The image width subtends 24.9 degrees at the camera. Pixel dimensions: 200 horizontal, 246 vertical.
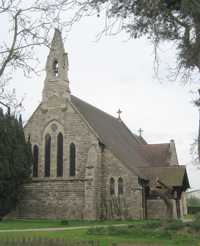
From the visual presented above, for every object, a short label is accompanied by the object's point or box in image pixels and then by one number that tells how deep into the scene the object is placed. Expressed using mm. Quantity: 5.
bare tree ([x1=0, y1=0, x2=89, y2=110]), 12483
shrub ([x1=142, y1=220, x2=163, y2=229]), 18794
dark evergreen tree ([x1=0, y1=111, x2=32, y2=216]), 31516
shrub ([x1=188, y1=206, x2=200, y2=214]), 51156
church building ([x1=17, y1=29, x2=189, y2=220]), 33344
